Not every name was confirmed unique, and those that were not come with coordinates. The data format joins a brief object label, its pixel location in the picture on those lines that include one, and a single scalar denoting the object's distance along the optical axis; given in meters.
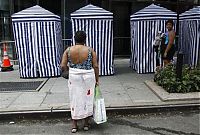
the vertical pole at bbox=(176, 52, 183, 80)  7.67
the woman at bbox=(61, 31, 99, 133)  5.46
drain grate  8.79
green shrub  7.60
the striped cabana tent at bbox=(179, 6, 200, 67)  10.62
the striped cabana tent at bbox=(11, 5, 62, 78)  10.12
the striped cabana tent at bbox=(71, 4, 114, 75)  10.12
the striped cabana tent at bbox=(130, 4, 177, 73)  10.59
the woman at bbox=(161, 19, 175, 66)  9.09
